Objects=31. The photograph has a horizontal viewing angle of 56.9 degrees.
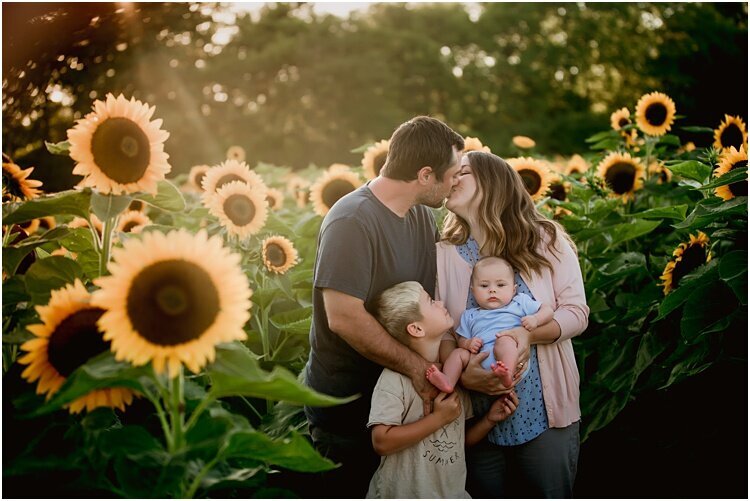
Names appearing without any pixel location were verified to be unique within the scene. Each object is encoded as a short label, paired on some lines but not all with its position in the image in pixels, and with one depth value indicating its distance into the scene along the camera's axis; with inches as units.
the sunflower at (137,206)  163.8
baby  108.6
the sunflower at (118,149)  87.4
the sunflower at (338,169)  191.3
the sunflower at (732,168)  116.9
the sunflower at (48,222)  158.9
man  109.3
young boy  103.7
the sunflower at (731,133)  175.5
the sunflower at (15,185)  101.7
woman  113.5
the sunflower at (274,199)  185.2
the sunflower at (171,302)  68.3
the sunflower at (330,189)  170.9
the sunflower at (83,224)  130.0
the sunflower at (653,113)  192.4
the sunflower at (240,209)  144.3
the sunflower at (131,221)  151.1
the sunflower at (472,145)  158.4
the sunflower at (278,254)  138.3
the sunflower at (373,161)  165.8
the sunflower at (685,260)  132.8
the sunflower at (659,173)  193.5
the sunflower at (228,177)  156.0
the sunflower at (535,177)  163.3
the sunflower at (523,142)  197.4
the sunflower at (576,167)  223.0
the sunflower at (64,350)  77.1
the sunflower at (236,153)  269.1
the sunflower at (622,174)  176.9
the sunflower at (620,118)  205.9
